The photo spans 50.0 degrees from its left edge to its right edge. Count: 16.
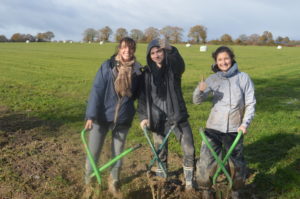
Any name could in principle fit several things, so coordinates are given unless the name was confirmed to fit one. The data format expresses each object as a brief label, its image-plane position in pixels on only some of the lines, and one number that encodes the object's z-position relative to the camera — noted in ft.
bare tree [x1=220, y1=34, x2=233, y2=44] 299.66
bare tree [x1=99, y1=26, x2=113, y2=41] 331.41
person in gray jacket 12.59
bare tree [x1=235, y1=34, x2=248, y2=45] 263.90
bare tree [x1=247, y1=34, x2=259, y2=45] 269.75
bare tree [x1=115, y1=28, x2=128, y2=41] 314.88
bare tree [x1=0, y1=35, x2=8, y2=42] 253.44
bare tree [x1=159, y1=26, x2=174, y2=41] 284.82
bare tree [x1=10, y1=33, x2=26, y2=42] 283.85
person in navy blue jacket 12.63
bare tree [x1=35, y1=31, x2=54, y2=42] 328.29
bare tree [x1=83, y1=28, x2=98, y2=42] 326.24
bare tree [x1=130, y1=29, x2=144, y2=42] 281.02
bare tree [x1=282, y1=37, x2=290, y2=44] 284.20
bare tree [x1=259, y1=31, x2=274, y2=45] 299.87
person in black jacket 12.96
